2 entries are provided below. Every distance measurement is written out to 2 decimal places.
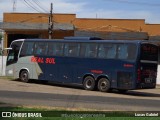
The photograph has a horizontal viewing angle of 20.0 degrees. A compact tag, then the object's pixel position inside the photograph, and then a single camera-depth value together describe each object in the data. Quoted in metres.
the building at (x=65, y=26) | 48.09
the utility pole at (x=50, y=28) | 45.88
